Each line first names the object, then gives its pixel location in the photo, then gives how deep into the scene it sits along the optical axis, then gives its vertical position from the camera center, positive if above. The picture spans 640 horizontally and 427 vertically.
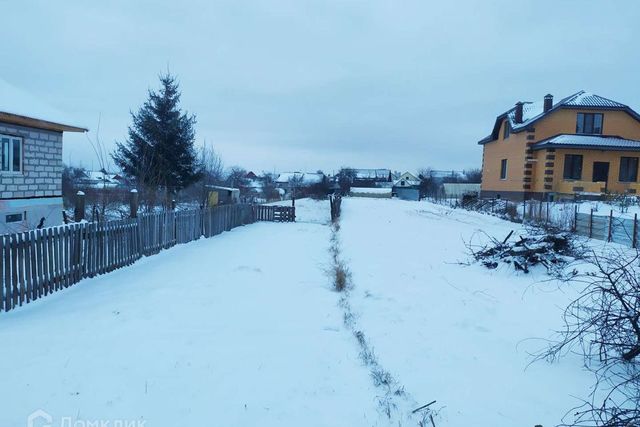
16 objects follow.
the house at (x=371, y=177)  87.04 +1.97
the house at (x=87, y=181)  22.72 -0.14
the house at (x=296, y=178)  74.86 +1.11
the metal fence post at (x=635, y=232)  12.70 -1.19
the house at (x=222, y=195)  21.38 -0.69
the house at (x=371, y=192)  62.38 -1.05
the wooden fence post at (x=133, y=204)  11.34 -0.65
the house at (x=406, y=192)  55.69 -0.80
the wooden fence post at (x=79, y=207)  12.40 -0.84
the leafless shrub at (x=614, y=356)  3.59 -1.67
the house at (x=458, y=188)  64.88 -0.01
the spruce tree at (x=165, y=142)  24.67 +2.18
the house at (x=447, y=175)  101.84 +3.43
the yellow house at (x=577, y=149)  26.91 +2.64
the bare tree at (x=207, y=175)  22.10 +0.44
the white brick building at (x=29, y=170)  10.73 +0.20
